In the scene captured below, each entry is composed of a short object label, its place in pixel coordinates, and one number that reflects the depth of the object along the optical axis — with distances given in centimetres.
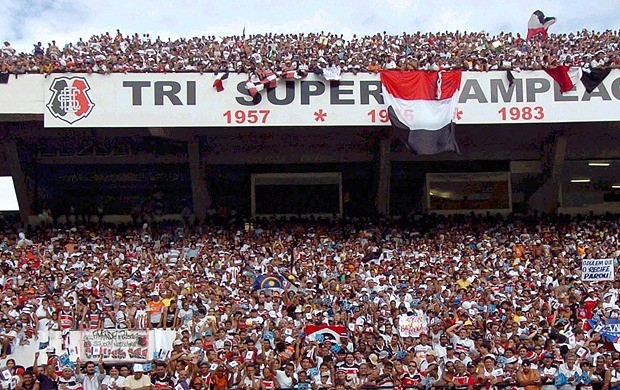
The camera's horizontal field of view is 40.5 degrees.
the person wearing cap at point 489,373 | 1215
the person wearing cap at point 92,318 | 1493
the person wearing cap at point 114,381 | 1248
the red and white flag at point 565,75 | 2217
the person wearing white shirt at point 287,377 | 1251
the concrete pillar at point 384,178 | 2484
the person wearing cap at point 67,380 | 1276
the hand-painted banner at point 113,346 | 1397
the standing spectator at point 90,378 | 1291
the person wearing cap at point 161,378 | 1245
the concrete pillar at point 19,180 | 2516
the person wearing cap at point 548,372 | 1236
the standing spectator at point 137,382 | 1241
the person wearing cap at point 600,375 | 1223
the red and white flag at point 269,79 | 2188
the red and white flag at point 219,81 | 2198
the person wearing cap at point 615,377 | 1221
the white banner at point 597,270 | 1627
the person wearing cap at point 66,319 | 1505
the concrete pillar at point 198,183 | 2522
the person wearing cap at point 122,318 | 1477
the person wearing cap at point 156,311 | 1516
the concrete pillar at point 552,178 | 2541
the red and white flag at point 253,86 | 2186
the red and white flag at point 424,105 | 2175
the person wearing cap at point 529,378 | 1216
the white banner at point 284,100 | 2188
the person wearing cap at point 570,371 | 1230
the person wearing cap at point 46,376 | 1227
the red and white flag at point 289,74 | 2192
